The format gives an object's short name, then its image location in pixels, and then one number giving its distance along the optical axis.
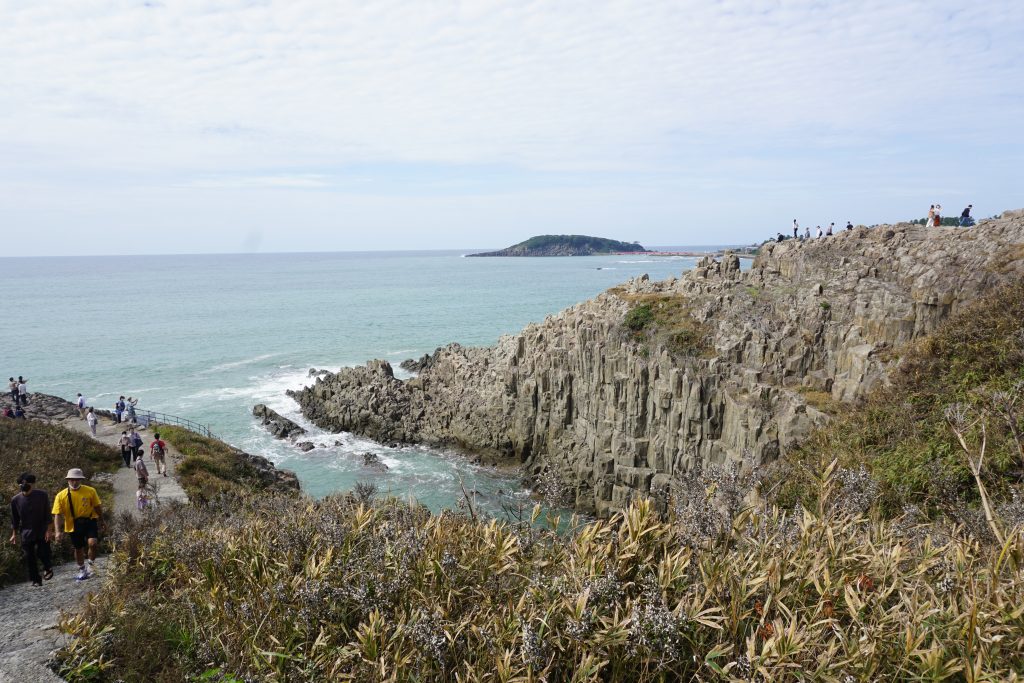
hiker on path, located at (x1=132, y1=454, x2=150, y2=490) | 18.61
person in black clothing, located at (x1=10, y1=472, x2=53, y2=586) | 10.20
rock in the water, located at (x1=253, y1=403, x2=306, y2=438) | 38.19
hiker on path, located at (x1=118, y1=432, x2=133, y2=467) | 22.45
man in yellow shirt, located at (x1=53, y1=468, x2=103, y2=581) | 10.66
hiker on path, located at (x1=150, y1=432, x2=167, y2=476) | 21.47
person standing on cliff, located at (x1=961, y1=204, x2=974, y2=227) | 28.86
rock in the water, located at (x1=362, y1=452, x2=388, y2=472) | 32.38
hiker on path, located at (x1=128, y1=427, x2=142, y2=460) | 21.65
